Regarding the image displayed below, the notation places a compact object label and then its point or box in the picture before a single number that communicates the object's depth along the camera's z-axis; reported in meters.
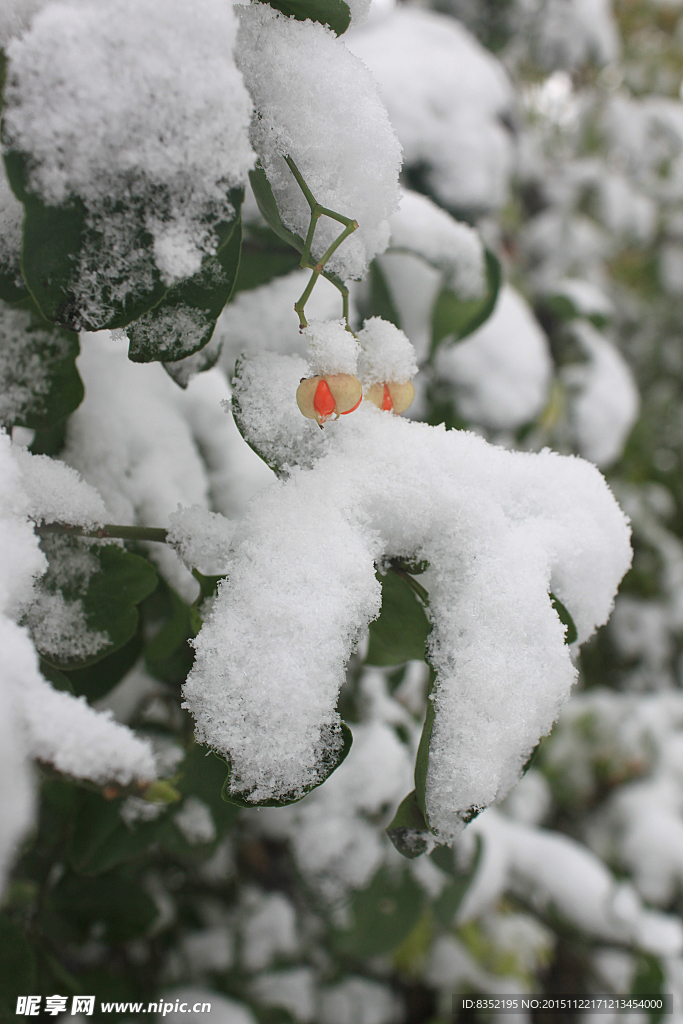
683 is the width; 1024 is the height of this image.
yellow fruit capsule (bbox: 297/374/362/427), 0.18
